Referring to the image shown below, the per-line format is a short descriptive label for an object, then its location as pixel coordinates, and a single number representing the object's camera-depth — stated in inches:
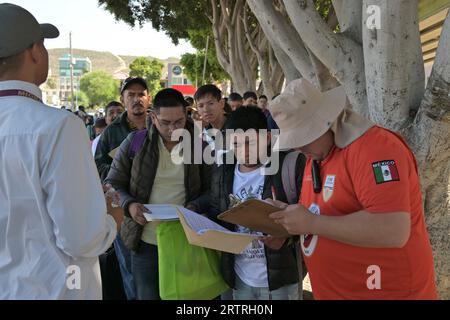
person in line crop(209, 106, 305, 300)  99.6
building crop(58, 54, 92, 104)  4184.1
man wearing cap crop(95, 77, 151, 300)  135.3
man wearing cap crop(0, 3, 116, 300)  57.0
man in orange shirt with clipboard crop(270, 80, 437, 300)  62.9
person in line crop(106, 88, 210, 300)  117.8
